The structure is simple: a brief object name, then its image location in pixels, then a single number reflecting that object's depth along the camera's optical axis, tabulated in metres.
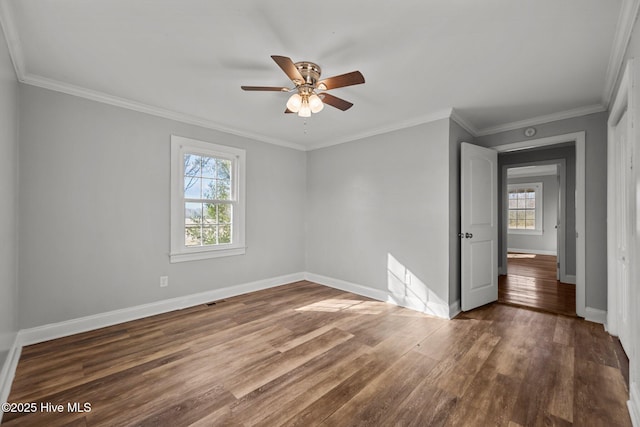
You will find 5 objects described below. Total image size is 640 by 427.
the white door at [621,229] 2.32
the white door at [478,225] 3.44
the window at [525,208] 8.17
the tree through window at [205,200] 3.51
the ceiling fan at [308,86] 2.09
